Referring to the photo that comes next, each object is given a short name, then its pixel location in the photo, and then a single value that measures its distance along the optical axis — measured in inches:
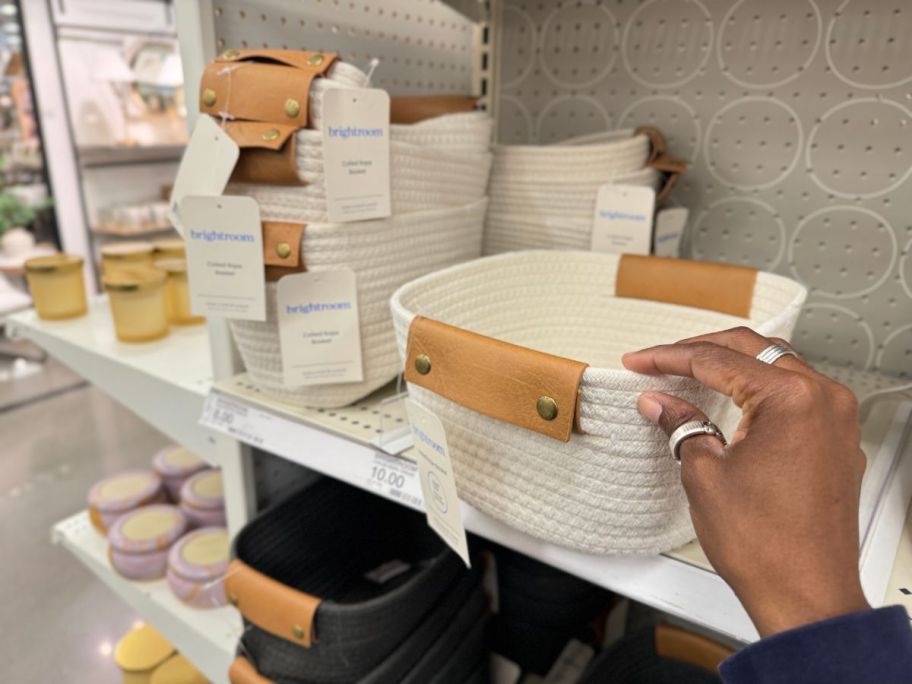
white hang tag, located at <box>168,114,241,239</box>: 24.6
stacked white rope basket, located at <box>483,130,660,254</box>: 32.3
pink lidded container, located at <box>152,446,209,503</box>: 53.8
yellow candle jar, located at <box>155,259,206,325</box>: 49.3
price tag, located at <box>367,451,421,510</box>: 25.2
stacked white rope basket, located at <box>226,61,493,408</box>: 25.2
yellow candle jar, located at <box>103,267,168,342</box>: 44.4
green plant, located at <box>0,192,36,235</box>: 117.4
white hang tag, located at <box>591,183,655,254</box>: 31.8
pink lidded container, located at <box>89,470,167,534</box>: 49.1
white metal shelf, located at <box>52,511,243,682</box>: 38.5
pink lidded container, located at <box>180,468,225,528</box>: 48.1
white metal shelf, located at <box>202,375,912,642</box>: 19.5
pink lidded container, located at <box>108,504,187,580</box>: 43.6
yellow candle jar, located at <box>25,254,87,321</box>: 48.9
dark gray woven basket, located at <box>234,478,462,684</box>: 28.8
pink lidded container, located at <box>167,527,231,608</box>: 41.0
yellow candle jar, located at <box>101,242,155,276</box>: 51.4
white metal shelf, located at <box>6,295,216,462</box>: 37.7
